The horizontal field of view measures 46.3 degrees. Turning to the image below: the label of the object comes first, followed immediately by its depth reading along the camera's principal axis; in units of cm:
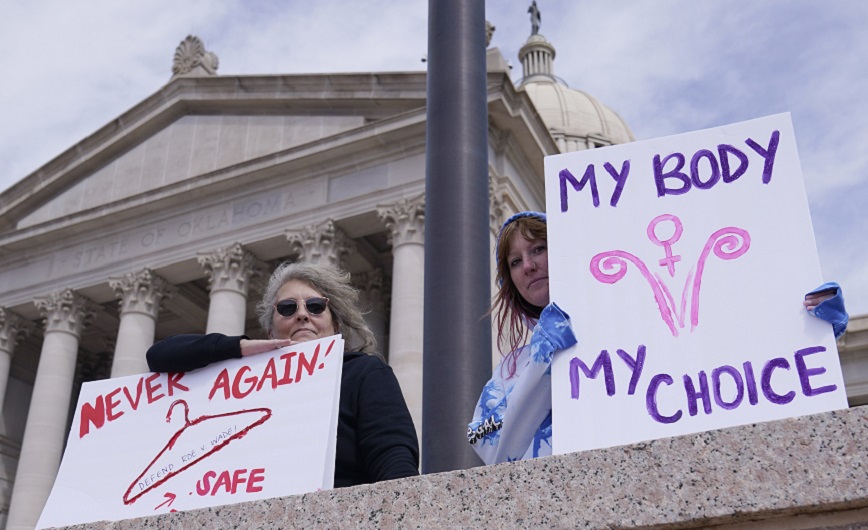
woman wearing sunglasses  396
